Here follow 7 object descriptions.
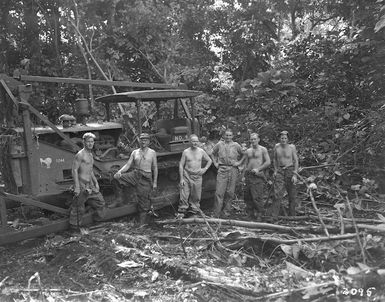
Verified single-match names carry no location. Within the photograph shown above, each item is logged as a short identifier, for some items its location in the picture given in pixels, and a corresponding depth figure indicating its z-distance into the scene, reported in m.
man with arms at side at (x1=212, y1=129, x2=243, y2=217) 8.41
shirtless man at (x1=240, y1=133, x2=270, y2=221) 8.12
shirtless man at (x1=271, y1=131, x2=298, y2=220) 8.09
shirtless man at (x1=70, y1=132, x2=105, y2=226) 7.31
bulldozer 7.30
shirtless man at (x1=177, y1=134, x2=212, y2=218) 8.34
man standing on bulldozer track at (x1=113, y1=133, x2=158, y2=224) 8.06
